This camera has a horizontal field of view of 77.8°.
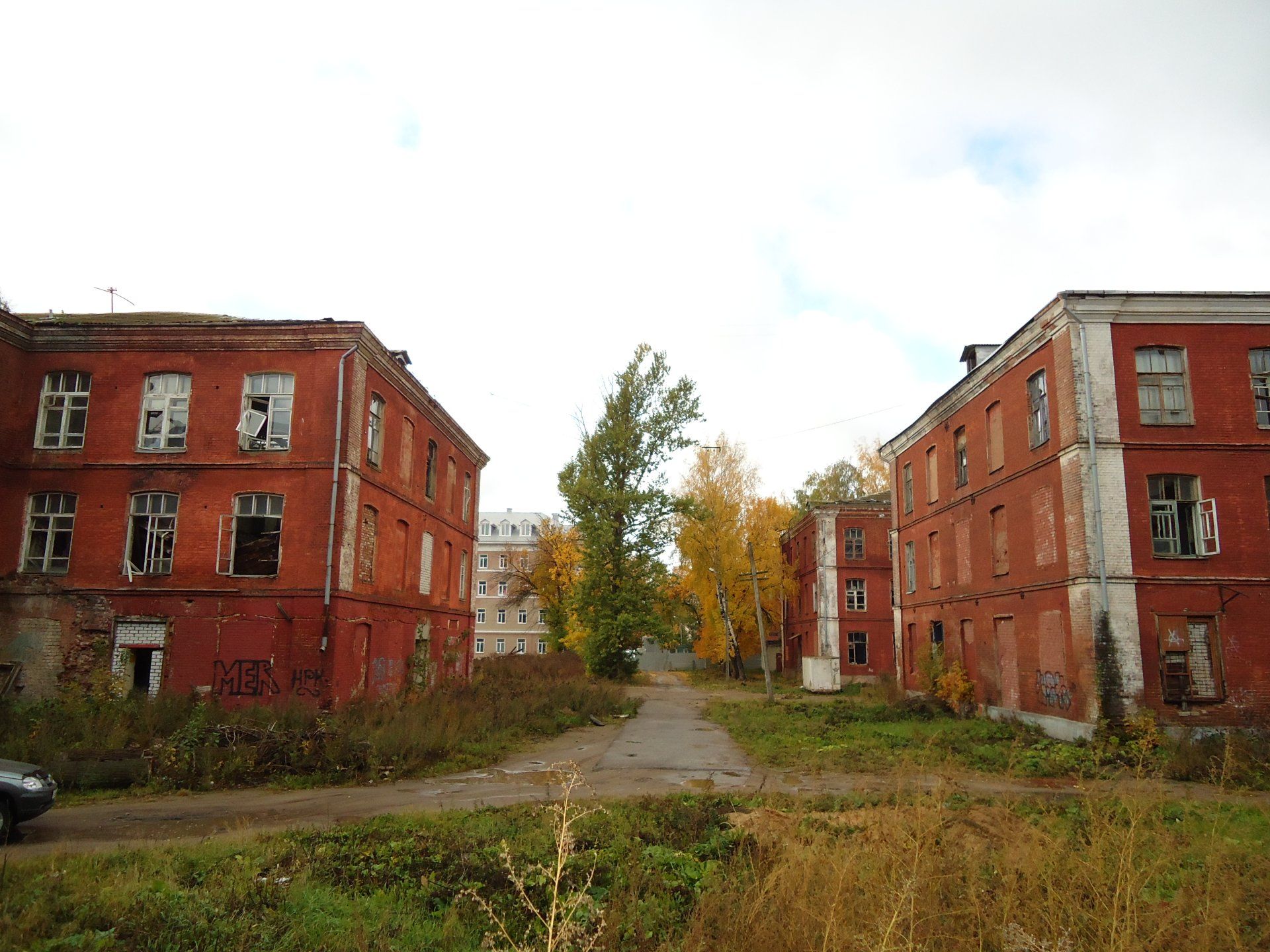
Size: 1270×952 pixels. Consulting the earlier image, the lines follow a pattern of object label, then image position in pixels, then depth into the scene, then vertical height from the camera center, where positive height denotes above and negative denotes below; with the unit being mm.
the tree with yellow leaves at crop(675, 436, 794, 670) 45844 +5032
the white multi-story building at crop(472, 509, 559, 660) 70188 +459
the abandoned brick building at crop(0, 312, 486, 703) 18156 +2749
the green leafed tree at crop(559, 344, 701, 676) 38094 +5619
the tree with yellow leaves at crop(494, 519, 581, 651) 51469 +3424
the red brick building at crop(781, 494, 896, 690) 40500 +2030
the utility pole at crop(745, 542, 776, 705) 29531 -385
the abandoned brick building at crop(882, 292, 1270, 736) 16641 +2640
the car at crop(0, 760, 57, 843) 9336 -2056
